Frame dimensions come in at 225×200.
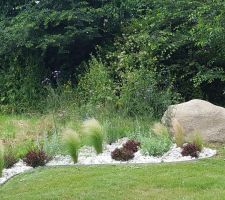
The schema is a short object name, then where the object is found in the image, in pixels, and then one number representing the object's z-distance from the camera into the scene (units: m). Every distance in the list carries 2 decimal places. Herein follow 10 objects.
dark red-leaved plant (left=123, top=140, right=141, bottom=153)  8.46
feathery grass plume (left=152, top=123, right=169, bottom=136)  9.13
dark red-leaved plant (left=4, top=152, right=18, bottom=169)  8.05
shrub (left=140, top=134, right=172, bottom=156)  8.30
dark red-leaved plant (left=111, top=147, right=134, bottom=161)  8.11
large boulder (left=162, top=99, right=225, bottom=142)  9.58
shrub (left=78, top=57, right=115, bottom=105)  11.90
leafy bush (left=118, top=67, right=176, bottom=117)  11.21
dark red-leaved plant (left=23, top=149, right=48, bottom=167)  7.96
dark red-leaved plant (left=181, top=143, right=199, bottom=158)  8.18
